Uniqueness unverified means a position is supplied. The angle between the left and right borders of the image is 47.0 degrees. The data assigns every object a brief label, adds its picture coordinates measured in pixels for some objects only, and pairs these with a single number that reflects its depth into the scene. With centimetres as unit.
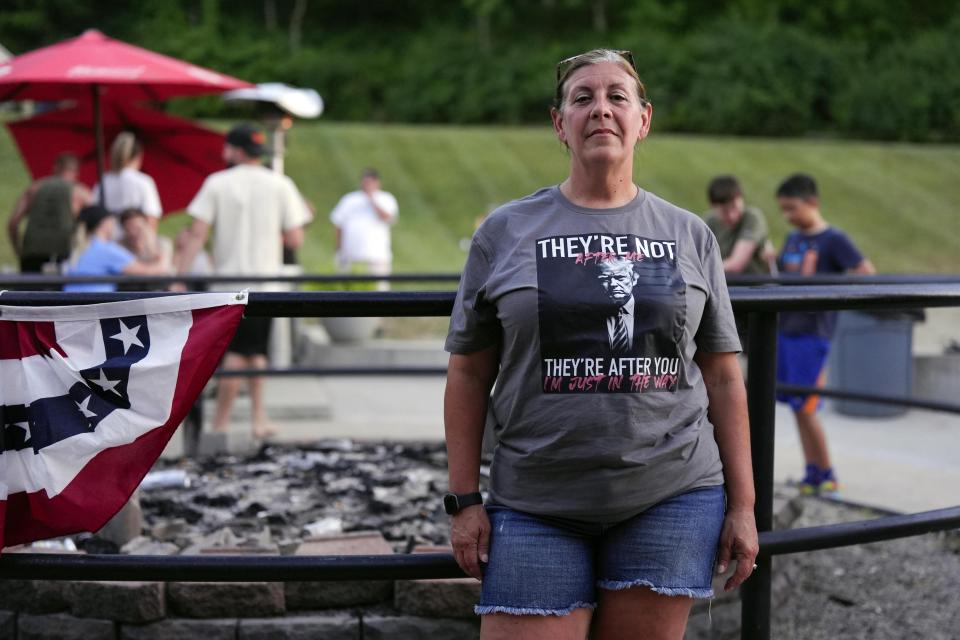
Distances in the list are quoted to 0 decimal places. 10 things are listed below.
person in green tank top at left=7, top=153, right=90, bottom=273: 850
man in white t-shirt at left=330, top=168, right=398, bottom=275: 1318
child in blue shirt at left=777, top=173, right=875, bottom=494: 615
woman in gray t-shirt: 219
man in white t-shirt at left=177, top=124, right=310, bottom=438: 716
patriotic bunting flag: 260
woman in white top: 824
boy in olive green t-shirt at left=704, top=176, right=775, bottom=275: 745
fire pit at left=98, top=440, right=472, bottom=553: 441
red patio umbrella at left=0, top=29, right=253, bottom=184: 745
